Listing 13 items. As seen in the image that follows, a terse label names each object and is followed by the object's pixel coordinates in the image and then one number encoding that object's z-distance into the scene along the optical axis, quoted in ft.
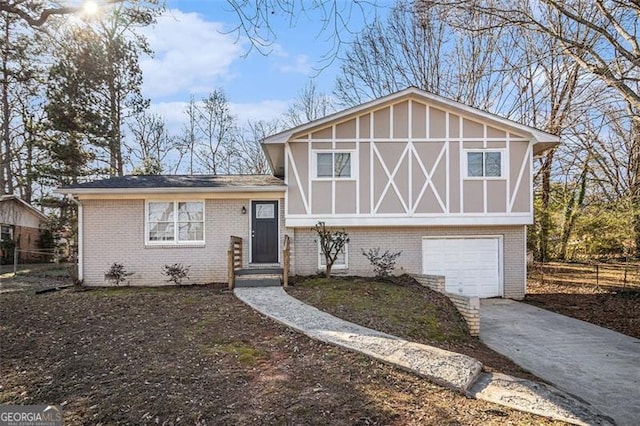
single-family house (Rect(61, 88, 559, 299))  37.78
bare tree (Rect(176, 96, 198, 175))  86.94
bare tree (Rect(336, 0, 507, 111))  66.64
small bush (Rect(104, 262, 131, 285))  37.29
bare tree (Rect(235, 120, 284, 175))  87.51
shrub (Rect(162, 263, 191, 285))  37.45
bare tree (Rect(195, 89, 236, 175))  87.10
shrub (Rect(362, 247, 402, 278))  38.18
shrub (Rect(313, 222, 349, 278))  36.55
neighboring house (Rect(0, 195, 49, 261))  69.97
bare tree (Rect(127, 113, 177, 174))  77.15
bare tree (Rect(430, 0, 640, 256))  25.94
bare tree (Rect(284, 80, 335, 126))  84.38
